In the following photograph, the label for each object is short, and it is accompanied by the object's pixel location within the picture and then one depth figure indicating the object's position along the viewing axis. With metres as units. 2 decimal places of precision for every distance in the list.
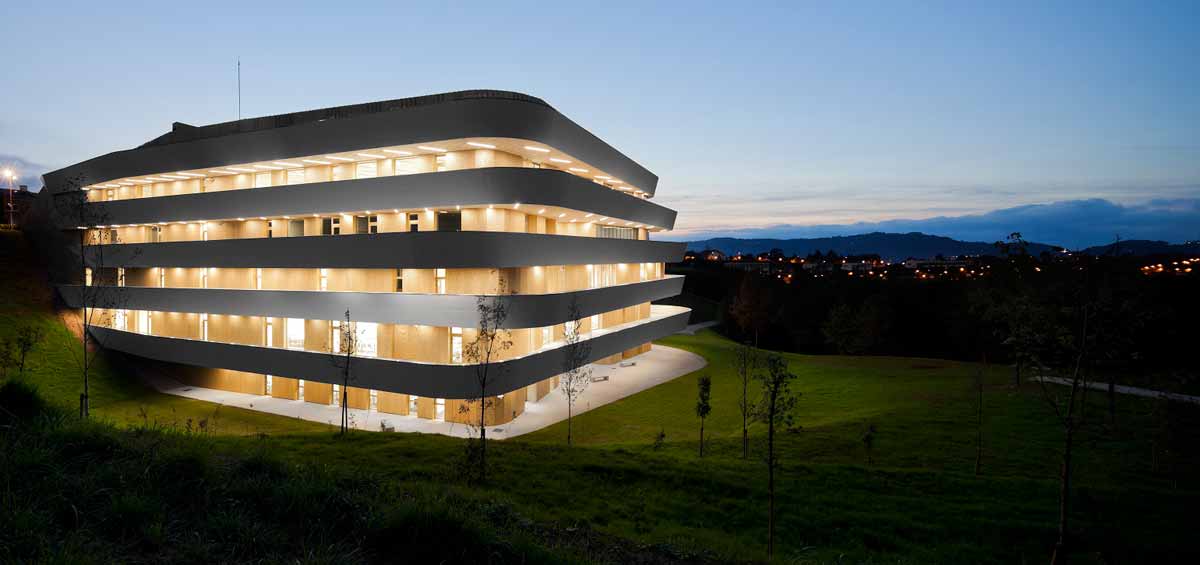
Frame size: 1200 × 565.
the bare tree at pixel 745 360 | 22.38
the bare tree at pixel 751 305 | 69.31
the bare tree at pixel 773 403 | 14.34
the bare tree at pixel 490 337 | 24.61
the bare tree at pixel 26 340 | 31.95
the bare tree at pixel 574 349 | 30.64
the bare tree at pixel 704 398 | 24.64
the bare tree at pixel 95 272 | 38.47
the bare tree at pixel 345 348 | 29.81
